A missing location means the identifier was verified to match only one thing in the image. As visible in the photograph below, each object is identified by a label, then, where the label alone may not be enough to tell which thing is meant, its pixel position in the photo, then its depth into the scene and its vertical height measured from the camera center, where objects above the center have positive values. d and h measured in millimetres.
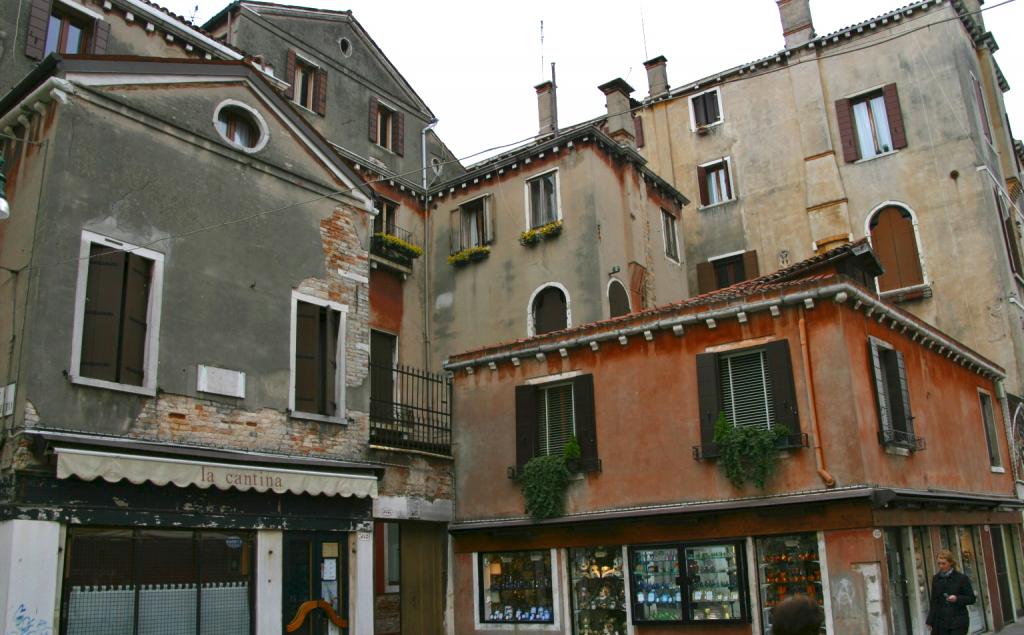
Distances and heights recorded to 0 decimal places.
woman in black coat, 10211 -685
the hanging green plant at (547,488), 14109 +1058
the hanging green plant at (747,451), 12141 +1290
